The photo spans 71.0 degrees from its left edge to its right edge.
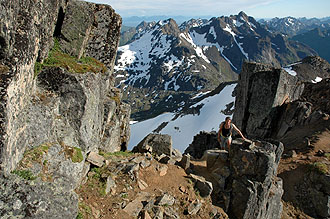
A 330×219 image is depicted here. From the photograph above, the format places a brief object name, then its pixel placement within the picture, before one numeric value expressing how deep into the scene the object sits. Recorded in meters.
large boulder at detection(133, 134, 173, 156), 17.59
